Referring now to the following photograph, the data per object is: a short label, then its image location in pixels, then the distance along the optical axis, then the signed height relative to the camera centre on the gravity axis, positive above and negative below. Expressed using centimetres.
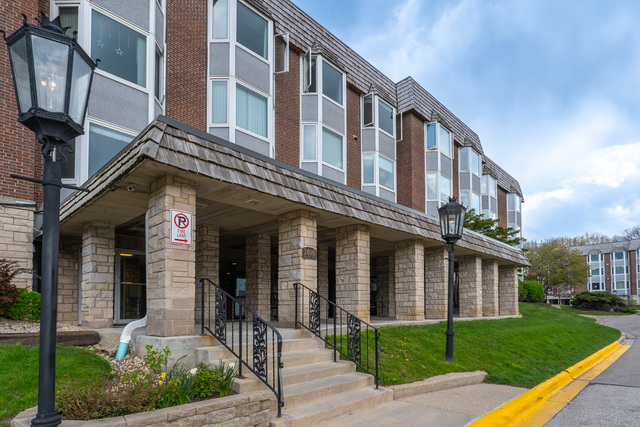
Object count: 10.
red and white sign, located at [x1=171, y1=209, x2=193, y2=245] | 663 +38
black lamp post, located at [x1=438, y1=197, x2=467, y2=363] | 963 +60
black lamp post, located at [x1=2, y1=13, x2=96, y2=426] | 324 +107
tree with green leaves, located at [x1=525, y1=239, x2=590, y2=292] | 4394 -156
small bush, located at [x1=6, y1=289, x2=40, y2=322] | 866 -110
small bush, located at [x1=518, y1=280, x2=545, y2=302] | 3394 -309
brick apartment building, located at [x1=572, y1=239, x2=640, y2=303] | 7400 -260
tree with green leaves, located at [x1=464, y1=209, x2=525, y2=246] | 2470 +144
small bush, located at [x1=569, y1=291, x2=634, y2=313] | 4275 -500
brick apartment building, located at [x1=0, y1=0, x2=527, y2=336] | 691 +130
